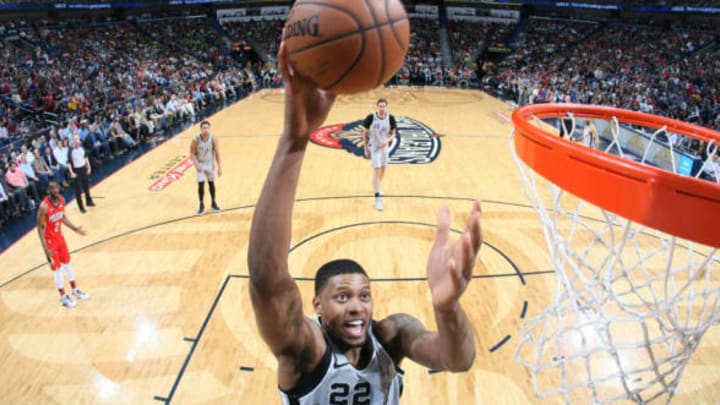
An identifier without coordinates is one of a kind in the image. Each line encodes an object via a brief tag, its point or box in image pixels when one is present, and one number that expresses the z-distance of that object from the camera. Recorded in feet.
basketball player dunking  3.85
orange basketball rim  5.41
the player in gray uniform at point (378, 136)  23.84
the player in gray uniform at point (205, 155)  22.75
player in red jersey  15.75
